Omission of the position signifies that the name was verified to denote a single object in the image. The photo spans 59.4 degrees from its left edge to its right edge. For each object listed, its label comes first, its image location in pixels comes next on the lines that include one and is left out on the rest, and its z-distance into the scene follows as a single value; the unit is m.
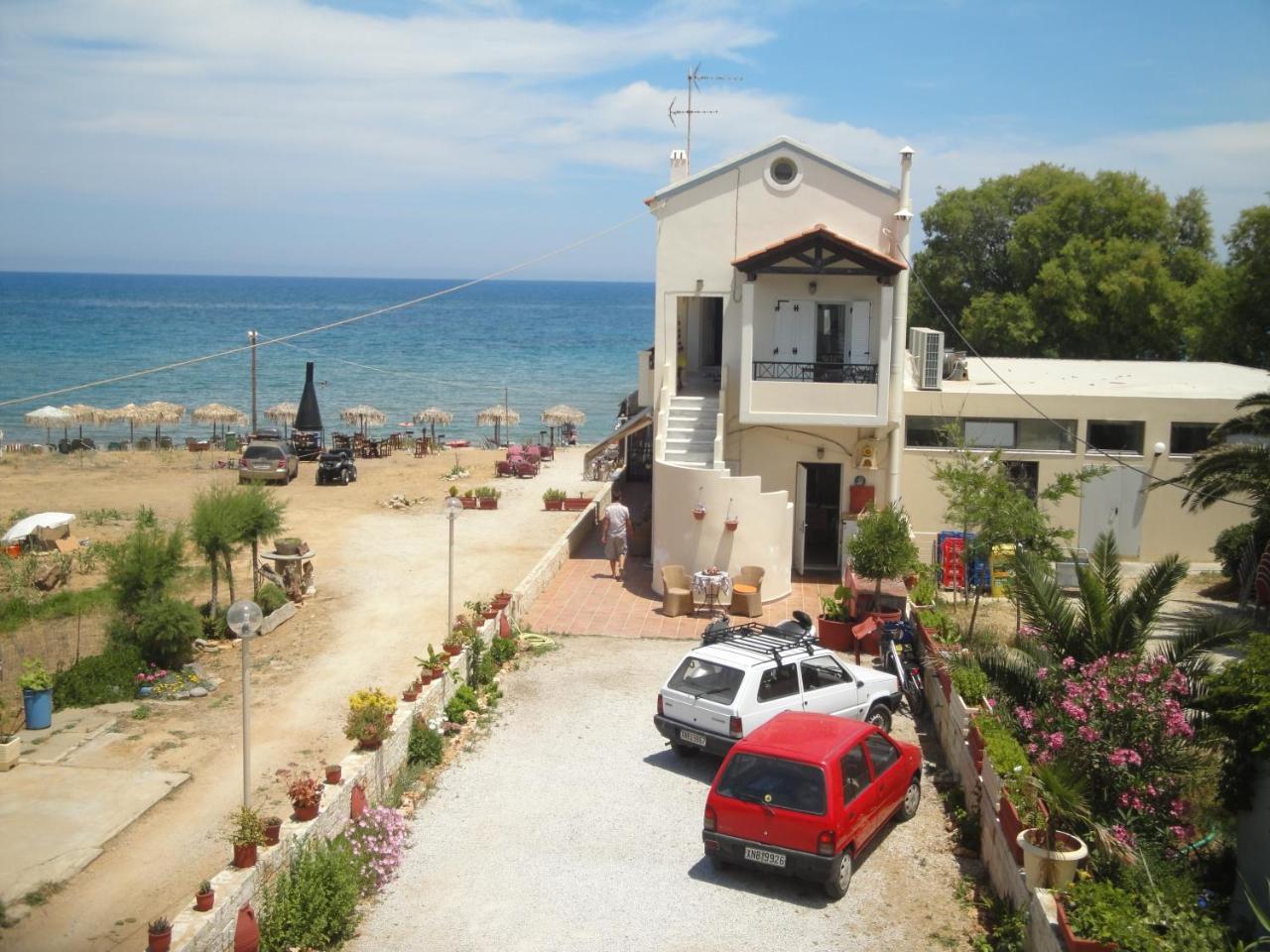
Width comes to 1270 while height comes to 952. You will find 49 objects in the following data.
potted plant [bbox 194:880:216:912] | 8.65
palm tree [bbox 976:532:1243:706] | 11.88
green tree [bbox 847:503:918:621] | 17.23
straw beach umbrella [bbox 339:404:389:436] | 46.47
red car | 9.98
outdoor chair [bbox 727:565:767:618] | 19.31
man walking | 22.47
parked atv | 36.25
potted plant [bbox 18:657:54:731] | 15.32
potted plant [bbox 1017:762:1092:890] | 8.91
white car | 12.74
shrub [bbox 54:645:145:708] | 16.45
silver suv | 35.88
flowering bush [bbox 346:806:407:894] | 10.46
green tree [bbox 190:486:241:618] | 19.50
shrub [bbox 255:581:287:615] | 20.66
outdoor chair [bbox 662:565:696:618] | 19.77
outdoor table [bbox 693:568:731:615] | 19.62
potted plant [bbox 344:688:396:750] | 11.92
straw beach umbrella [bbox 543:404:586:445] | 47.22
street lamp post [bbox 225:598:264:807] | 10.46
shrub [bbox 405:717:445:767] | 13.12
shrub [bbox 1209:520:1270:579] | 21.86
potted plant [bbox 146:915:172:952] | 7.98
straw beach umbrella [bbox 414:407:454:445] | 47.88
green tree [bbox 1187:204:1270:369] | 30.44
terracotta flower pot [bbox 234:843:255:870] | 9.30
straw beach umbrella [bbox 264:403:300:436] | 48.62
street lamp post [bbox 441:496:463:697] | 17.52
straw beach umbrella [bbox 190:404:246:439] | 45.78
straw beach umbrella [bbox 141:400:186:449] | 46.25
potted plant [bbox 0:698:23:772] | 13.80
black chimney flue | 42.16
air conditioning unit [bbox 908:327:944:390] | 23.05
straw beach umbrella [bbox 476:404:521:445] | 48.77
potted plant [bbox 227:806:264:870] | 9.32
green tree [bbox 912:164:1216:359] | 41.09
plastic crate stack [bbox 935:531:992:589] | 21.95
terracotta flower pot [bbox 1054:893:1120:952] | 7.64
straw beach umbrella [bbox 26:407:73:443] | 43.41
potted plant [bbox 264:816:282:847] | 9.78
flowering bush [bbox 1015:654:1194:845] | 9.54
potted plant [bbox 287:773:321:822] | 10.26
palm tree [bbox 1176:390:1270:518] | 18.00
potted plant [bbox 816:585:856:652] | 17.92
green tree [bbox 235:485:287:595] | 20.30
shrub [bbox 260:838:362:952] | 9.15
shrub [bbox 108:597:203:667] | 17.42
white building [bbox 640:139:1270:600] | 20.72
